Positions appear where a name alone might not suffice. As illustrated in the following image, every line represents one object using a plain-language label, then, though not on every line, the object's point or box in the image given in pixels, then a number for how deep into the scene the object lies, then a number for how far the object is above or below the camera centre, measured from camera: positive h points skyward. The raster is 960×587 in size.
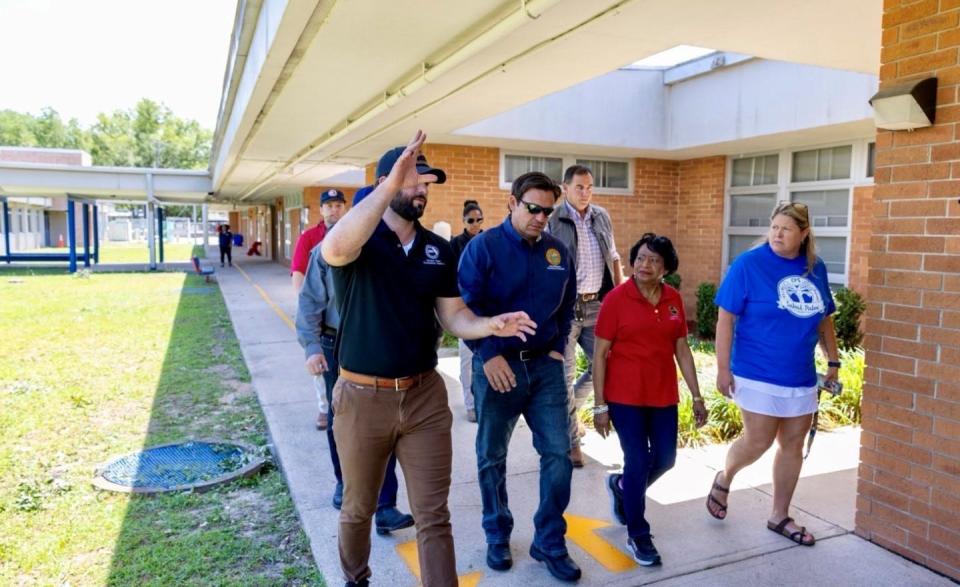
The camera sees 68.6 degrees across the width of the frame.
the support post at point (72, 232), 23.70 -0.10
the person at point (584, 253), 4.77 -0.08
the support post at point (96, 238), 29.41 -0.38
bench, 21.78 -1.21
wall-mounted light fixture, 3.40 +0.71
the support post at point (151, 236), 25.06 -0.20
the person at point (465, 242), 5.40 -0.04
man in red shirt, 5.49 +0.03
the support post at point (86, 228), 26.27 +0.05
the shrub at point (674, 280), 12.29 -0.64
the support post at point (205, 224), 41.41 +0.49
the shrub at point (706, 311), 11.31 -1.08
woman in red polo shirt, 3.69 -0.69
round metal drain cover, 4.91 -1.77
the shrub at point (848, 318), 9.25 -0.92
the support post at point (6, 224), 26.81 +0.13
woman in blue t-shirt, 3.74 -0.50
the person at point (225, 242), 29.98 -0.40
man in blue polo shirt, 3.48 -0.58
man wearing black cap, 2.94 -0.55
